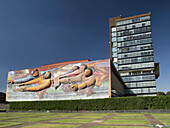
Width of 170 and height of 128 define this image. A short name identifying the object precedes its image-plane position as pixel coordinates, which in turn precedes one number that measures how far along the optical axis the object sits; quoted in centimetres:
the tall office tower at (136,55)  9719
